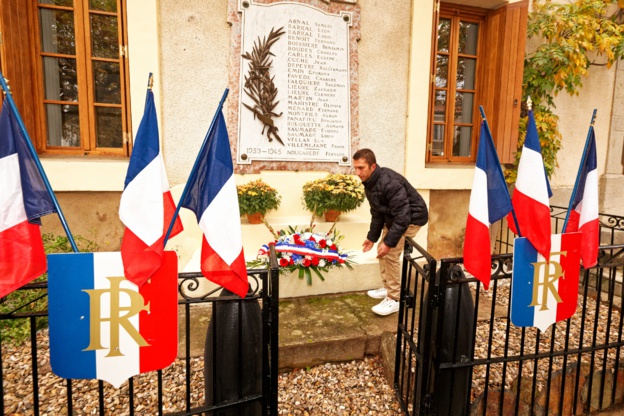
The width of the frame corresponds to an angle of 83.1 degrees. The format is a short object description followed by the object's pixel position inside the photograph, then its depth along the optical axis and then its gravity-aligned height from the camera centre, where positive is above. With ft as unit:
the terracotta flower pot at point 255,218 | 12.91 -2.43
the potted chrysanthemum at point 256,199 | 12.57 -1.71
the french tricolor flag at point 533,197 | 6.33 -0.75
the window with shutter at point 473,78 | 15.69 +3.59
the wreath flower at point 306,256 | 11.50 -3.39
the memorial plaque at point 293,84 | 13.80 +2.72
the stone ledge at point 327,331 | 8.71 -4.71
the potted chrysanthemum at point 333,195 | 13.23 -1.59
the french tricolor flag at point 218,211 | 5.33 -0.91
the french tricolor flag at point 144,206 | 4.80 -0.79
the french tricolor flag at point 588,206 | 7.29 -1.03
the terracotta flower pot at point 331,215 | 13.70 -2.41
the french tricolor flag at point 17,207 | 4.82 -0.83
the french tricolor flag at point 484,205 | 6.31 -0.90
